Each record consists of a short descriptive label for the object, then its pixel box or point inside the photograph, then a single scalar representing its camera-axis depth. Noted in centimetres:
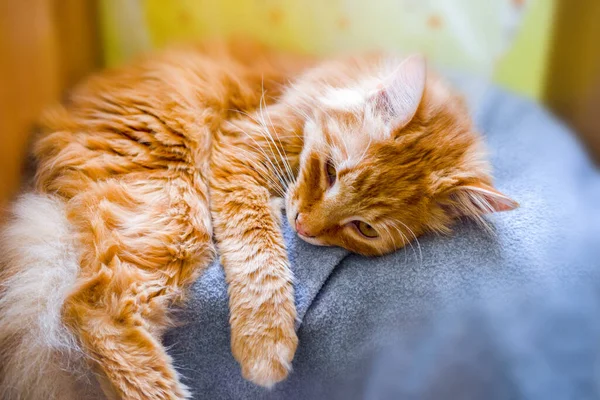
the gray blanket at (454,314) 39
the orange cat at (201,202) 43
